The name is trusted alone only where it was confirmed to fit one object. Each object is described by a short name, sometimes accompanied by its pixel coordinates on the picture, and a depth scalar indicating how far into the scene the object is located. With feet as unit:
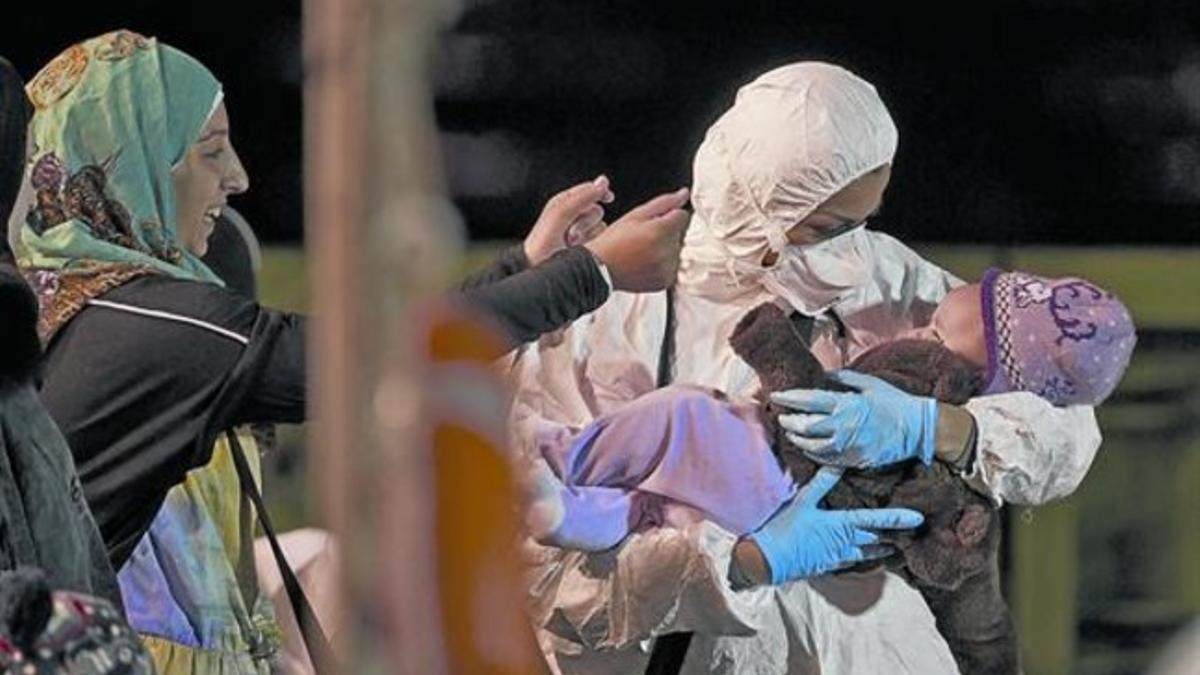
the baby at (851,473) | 50.09
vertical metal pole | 26.34
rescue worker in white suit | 50.23
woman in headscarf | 47.89
